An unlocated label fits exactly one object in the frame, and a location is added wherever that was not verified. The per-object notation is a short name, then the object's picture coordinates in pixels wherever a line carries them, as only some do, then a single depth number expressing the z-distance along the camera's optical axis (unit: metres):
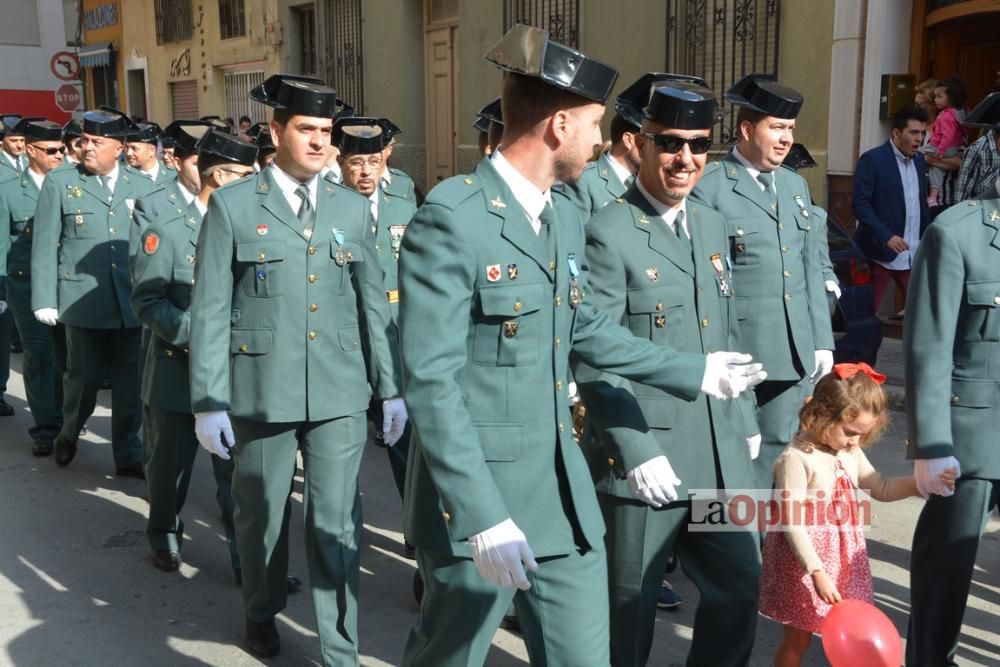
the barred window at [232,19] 21.38
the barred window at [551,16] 13.86
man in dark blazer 9.03
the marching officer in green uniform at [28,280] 7.72
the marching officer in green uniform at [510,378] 2.70
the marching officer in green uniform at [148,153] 8.12
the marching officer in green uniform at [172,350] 4.99
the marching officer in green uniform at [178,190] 5.83
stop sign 19.72
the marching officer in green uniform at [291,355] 4.12
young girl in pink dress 3.70
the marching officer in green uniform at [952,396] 3.66
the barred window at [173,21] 23.69
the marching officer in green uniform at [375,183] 6.04
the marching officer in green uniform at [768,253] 4.77
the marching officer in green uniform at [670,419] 3.47
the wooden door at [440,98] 16.50
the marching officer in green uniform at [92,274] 6.80
